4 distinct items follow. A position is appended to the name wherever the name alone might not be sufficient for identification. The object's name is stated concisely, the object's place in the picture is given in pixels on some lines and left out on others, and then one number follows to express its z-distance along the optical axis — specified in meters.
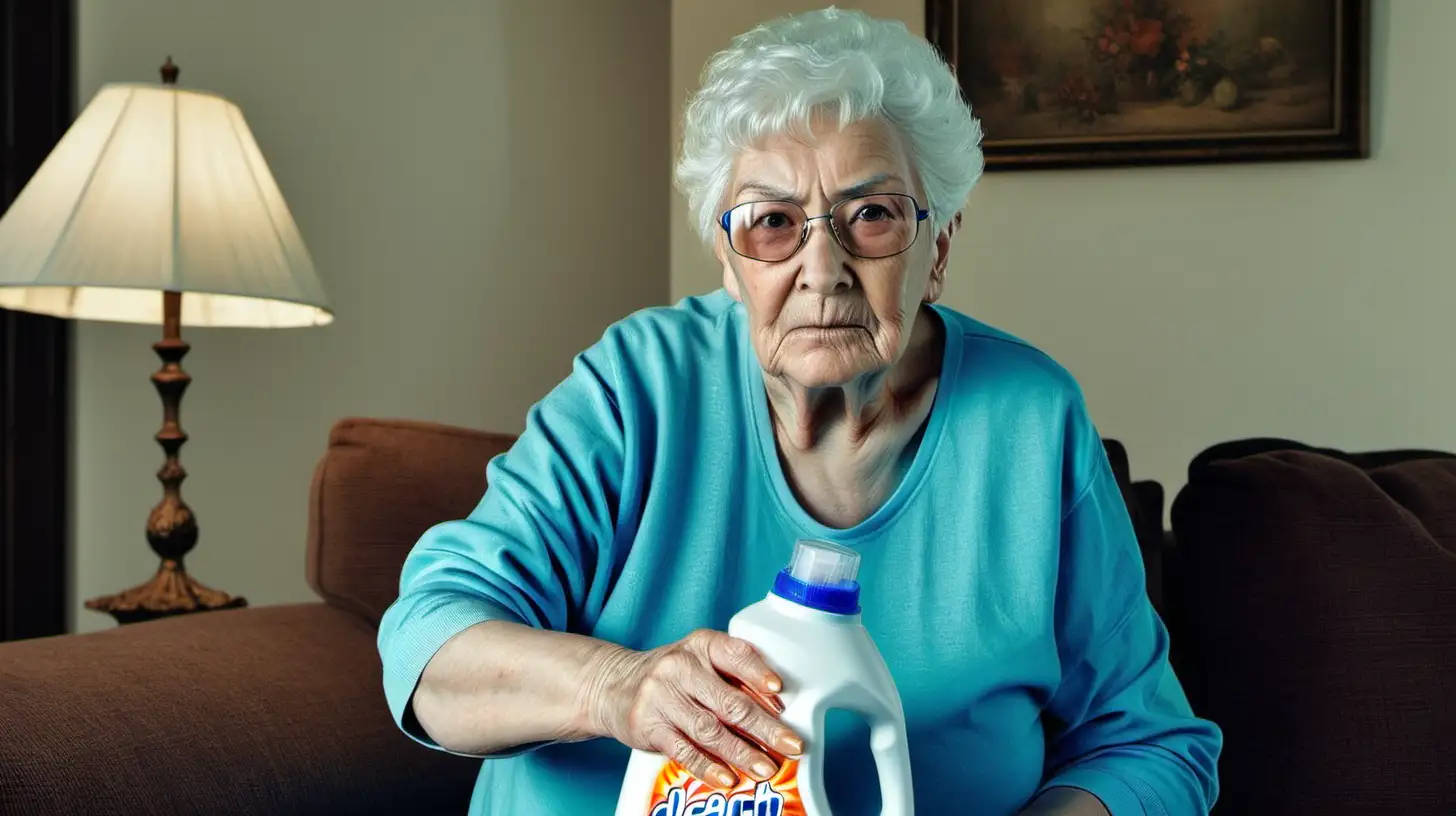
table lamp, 1.68
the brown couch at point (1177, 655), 1.12
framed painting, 1.99
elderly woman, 0.94
